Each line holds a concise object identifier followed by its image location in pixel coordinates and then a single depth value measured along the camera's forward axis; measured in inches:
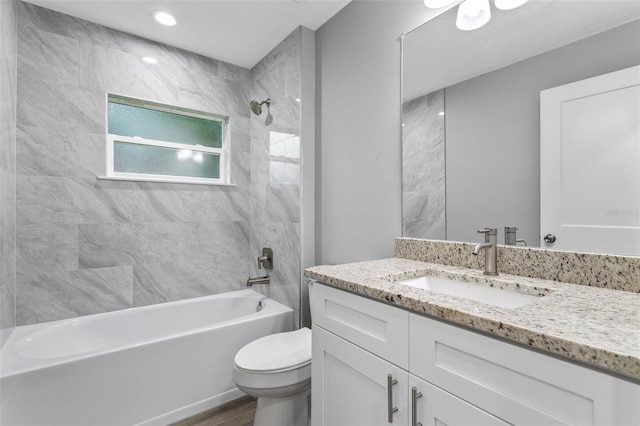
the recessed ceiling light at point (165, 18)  81.5
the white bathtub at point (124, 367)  57.3
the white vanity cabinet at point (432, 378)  22.6
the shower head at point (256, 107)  99.3
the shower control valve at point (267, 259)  100.4
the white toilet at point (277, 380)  59.2
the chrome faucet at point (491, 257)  46.1
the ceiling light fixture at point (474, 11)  49.4
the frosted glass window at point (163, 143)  92.7
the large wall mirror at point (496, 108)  39.4
